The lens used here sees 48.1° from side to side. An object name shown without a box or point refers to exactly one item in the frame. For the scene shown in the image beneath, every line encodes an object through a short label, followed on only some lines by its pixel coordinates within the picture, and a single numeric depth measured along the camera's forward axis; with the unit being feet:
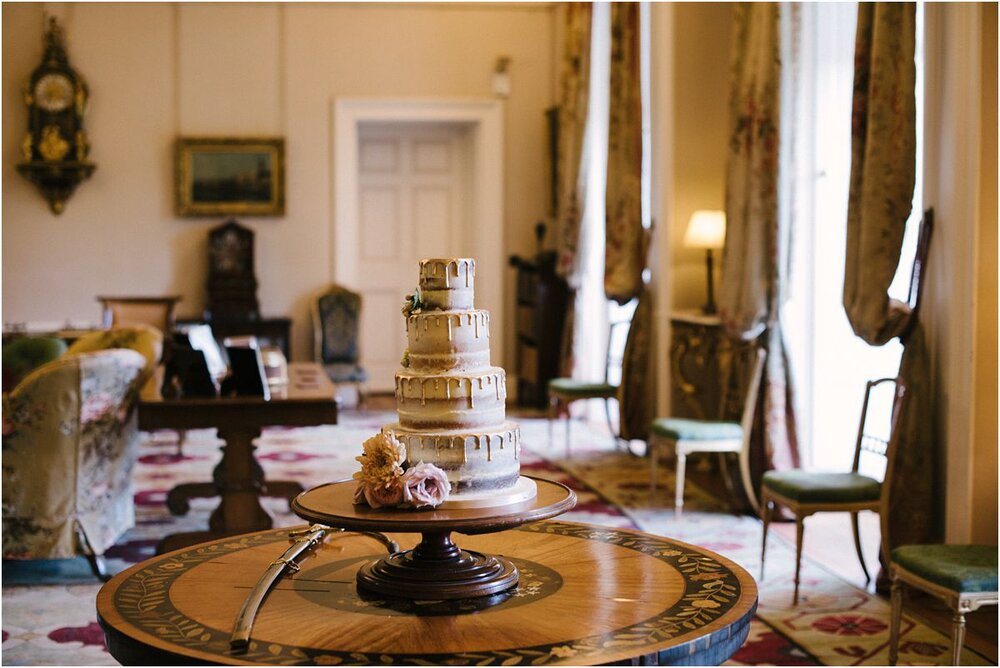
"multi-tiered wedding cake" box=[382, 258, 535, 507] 6.32
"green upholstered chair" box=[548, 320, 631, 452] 24.17
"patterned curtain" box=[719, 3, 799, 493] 18.03
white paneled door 35.42
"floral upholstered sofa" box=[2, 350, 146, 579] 14.94
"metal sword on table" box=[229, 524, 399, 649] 5.61
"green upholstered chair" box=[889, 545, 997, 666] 10.23
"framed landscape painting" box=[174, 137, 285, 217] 32.55
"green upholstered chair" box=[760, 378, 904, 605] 13.76
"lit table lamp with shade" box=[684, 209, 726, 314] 21.11
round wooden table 5.48
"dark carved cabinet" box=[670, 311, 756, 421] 19.26
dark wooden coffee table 15.10
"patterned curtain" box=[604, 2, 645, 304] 24.29
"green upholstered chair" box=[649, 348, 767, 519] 17.89
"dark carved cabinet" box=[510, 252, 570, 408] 31.24
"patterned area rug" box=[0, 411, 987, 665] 12.05
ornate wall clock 31.58
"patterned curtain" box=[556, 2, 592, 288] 28.66
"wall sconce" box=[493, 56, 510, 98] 33.55
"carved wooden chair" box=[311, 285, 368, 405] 31.94
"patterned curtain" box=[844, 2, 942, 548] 13.58
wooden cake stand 5.98
